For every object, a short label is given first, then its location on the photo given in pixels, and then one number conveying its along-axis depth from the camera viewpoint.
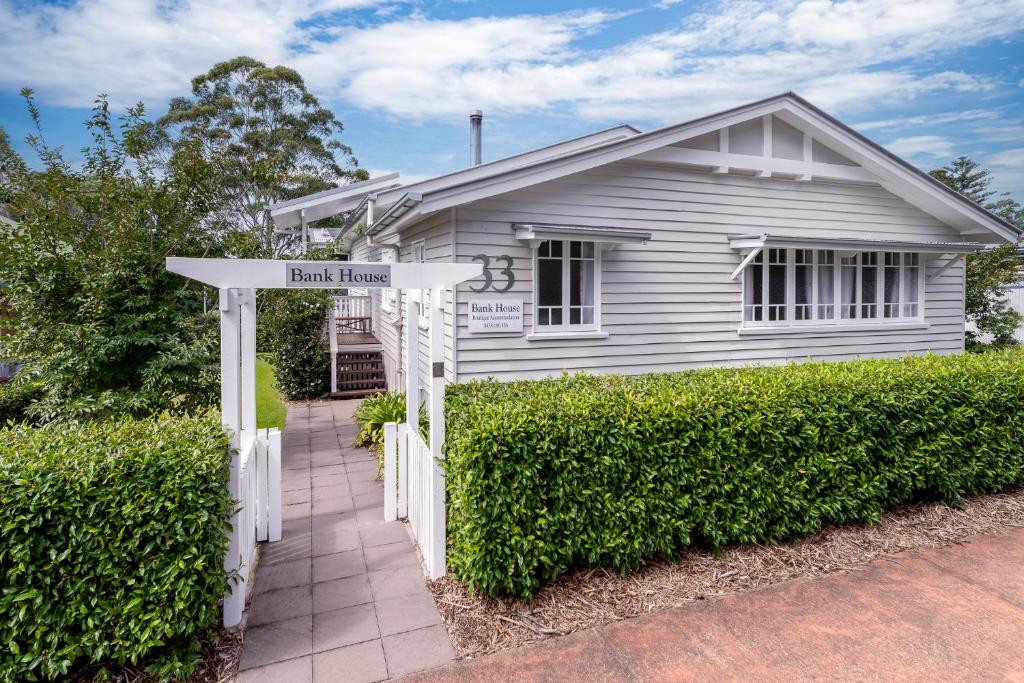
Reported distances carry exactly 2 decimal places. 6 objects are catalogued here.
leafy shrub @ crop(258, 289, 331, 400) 11.28
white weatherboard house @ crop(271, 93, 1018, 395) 7.20
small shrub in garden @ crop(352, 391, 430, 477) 7.79
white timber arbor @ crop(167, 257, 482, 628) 3.68
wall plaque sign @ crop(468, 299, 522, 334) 7.12
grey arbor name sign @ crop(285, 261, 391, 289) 3.88
